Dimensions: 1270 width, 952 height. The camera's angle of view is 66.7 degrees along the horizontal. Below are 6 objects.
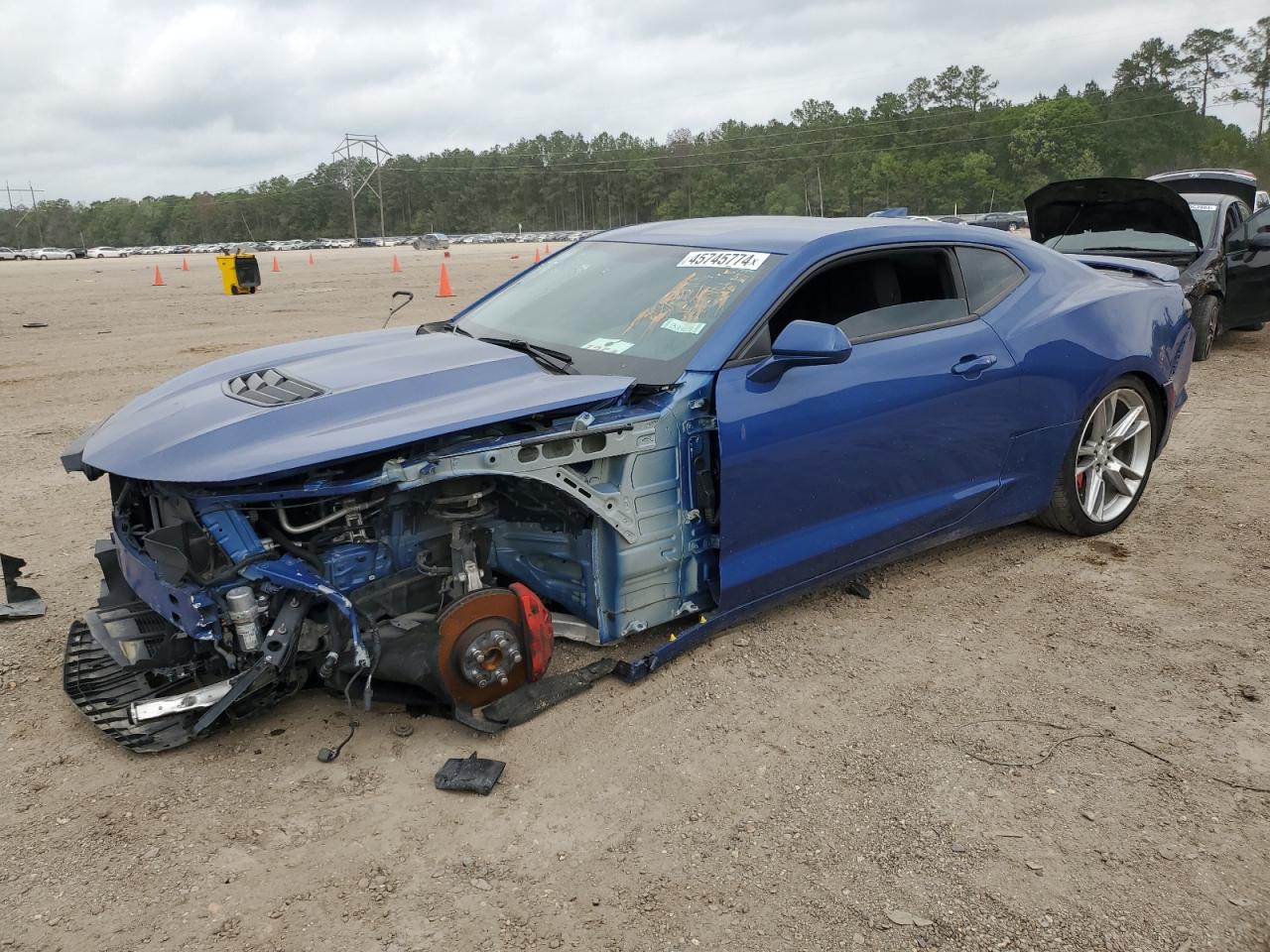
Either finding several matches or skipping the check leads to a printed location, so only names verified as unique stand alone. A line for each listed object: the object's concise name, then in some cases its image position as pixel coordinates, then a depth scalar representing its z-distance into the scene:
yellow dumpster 21.62
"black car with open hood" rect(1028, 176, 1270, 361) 8.33
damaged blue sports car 2.94
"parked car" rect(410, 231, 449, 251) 71.81
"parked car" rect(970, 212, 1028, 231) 45.28
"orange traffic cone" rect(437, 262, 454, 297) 19.19
